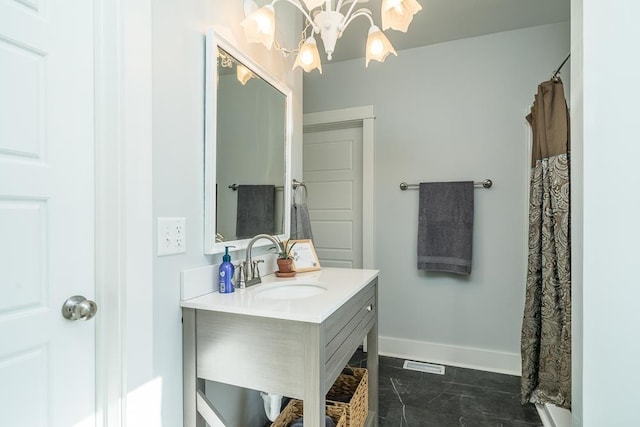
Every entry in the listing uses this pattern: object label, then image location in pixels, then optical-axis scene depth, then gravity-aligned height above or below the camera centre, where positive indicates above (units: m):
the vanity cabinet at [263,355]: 0.95 -0.48
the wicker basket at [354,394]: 1.43 -0.93
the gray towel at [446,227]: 2.40 -0.13
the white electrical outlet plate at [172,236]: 1.04 -0.09
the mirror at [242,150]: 1.24 +0.28
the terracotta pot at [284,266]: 1.59 -0.29
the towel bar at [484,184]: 2.37 +0.20
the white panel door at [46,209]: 0.73 +0.00
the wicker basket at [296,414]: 1.39 -0.94
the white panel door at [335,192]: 2.85 +0.15
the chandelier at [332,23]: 1.30 +0.80
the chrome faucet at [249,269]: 1.34 -0.27
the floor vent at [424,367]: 2.36 -1.20
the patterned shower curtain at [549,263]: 1.70 -0.30
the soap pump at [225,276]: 1.24 -0.27
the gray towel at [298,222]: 2.00 -0.08
